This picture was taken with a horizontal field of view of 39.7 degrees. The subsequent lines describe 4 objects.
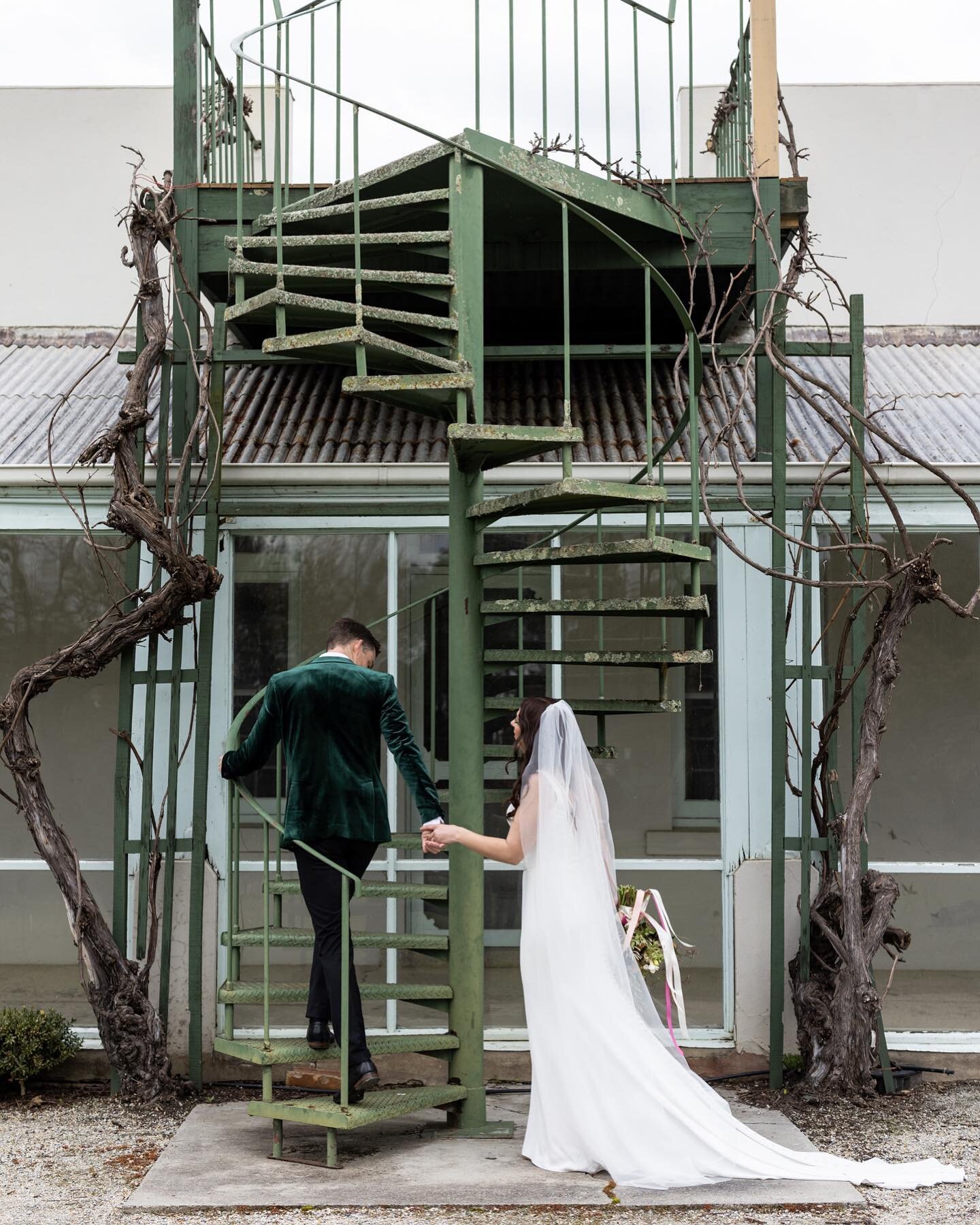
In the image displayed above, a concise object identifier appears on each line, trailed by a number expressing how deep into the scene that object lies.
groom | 4.54
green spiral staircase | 4.53
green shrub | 5.27
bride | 4.16
